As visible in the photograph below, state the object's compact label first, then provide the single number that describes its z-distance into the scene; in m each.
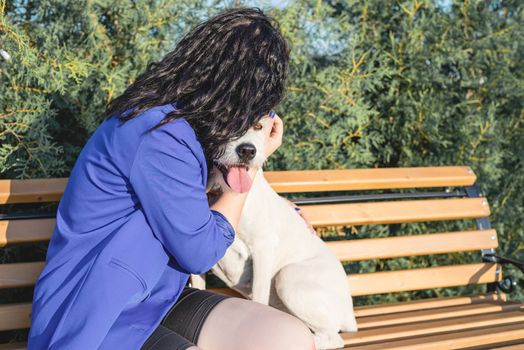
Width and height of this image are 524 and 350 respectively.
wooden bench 2.34
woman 1.58
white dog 2.38
